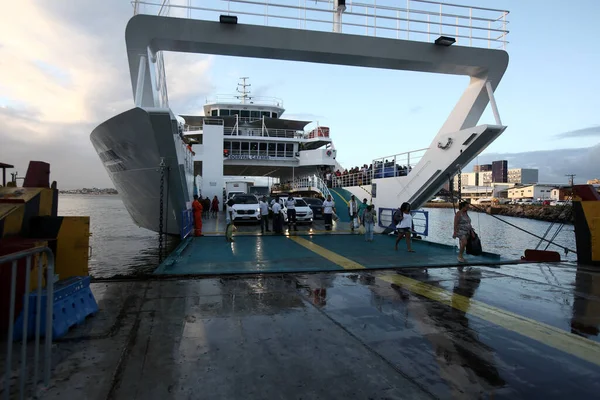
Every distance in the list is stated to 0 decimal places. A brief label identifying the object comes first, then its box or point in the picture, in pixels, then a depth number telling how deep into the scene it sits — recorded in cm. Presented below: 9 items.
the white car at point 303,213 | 1875
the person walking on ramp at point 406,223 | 1029
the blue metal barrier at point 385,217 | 1469
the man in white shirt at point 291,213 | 1525
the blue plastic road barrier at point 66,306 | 398
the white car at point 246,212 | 1853
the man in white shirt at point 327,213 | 1611
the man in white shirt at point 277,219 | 1434
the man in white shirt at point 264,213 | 1475
